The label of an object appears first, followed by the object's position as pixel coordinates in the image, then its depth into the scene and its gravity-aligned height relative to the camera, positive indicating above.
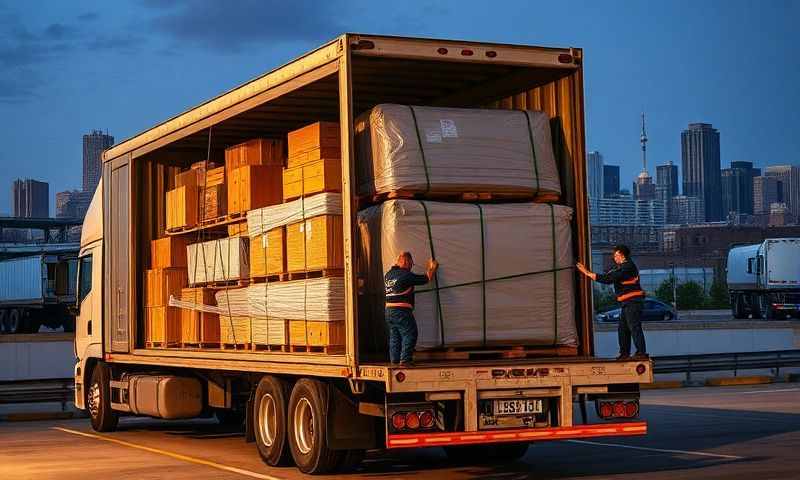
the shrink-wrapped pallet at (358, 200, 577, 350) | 11.74 +0.14
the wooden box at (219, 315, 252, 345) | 14.27 -0.49
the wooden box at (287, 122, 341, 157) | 12.78 +1.51
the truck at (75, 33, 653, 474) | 11.24 -0.78
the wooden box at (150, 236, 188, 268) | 17.02 +0.50
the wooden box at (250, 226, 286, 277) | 13.30 +0.36
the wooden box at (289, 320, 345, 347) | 12.08 -0.46
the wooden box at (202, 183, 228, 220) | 15.41 +1.05
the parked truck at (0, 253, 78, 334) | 51.88 -0.21
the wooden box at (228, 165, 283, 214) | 14.20 +1.13
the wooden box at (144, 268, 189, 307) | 16.91 +0.08
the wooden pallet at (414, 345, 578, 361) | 11.88 -0.67
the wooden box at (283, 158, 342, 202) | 12.48 +1.07
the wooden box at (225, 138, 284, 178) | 14.59 +1.55
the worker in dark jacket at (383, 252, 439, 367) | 11.30 -0.21
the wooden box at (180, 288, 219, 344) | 15.64 -0.42
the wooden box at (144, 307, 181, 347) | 16.77 -0.49
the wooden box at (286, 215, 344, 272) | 12.22 +0.41
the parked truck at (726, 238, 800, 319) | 52.16 -0.04
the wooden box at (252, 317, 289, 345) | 13.10 -0.46
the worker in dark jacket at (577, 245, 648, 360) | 12.73 -0.16
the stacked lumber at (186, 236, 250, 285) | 14.42 +0.33
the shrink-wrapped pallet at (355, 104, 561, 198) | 11.88 +1.26
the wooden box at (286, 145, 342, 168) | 12.80 +1.33
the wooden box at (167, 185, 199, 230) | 16.52 +1.08
